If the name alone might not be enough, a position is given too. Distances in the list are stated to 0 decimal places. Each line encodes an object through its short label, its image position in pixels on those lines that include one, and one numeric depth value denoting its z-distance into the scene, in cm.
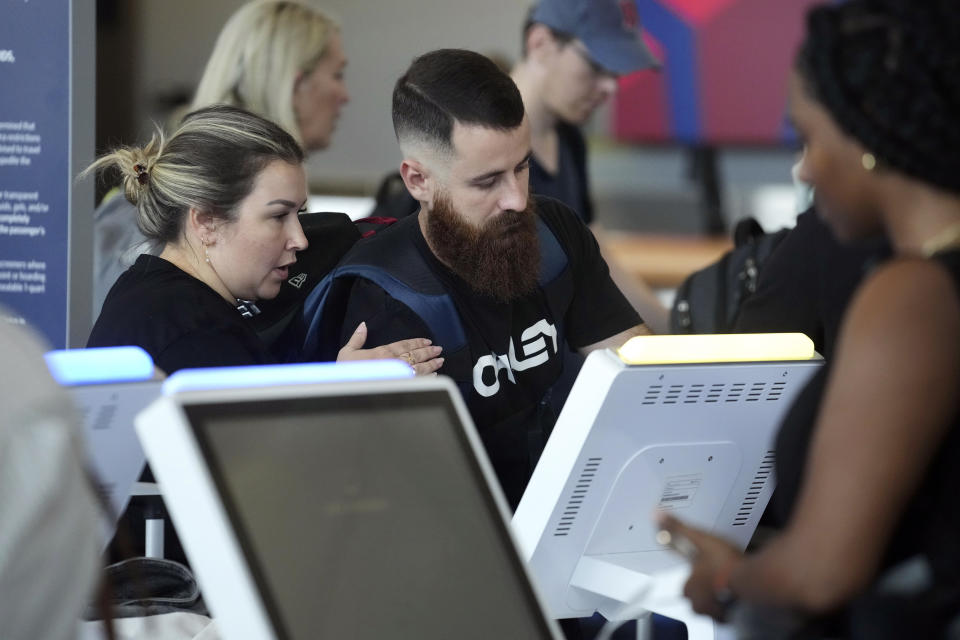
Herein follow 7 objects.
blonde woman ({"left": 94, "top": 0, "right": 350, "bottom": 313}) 661
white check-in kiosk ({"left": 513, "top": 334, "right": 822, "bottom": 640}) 339
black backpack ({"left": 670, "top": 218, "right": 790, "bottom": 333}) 635
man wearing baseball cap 787
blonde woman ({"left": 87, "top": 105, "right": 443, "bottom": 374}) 481
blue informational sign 572
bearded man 470
